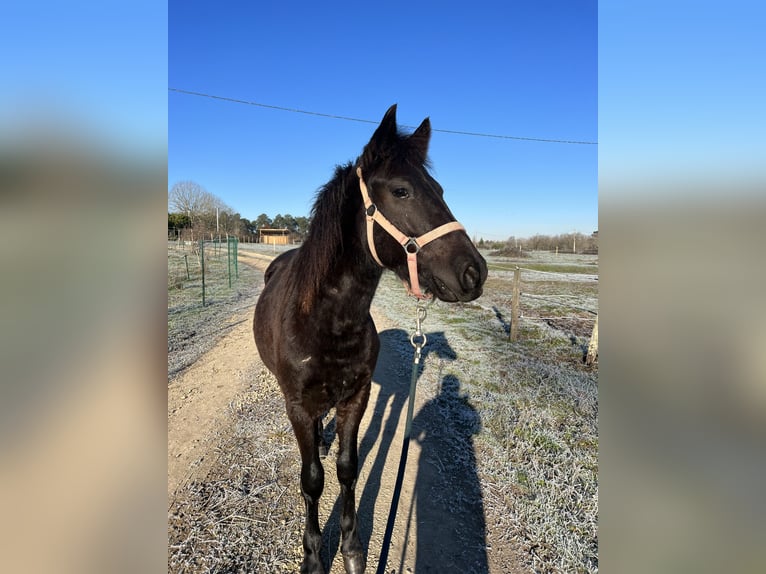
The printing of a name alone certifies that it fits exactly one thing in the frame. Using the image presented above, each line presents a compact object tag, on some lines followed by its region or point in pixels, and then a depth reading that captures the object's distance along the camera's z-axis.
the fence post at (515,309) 8.23
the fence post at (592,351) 6.12
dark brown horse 1.98
